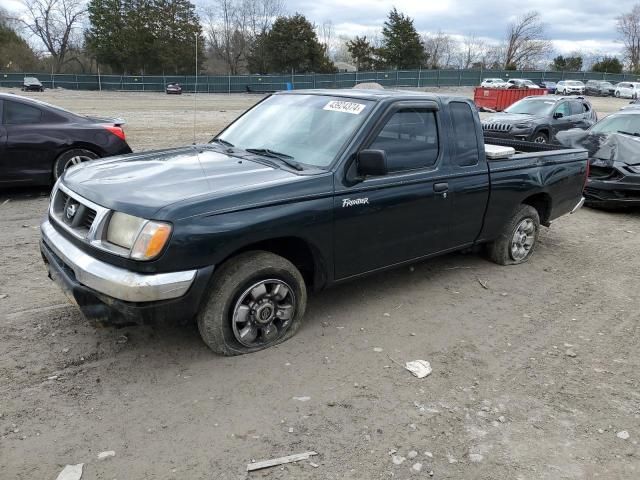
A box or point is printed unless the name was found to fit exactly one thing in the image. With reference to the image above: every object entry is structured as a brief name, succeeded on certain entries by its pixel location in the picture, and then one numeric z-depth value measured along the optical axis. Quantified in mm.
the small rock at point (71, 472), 2609
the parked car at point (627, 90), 50906
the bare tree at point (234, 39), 83562
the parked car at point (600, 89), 55625
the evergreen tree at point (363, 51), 77875
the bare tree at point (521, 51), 92312
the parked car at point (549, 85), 52838
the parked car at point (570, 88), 49906
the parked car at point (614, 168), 8461
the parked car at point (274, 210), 3201
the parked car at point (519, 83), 48228
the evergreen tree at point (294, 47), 68562
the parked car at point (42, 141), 7586
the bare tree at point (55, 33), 73938
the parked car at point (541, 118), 14305
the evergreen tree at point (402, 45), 73500
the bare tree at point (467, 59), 104344
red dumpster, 28641
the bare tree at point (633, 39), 93188
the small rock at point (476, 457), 2846
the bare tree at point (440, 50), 100750
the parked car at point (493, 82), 51166
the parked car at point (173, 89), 54031
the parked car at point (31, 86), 48969
